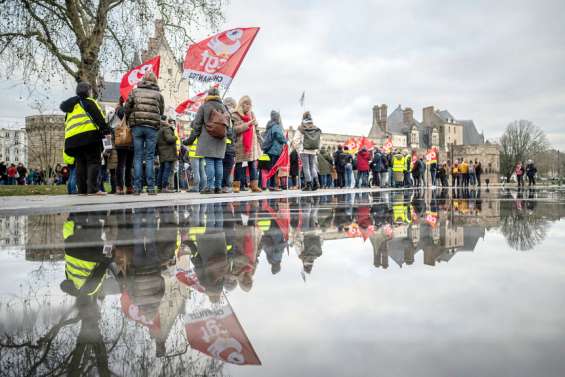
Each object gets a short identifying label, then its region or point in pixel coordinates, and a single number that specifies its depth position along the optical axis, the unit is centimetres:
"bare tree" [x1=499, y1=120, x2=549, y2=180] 8369
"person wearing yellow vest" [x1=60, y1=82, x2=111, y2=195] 767
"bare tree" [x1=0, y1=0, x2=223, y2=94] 1466
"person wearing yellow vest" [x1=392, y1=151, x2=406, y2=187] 2172
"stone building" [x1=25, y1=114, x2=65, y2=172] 4072
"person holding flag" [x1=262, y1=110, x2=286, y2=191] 1125
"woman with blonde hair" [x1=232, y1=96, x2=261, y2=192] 1023
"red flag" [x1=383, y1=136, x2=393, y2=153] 2318
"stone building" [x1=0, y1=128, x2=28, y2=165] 10671
